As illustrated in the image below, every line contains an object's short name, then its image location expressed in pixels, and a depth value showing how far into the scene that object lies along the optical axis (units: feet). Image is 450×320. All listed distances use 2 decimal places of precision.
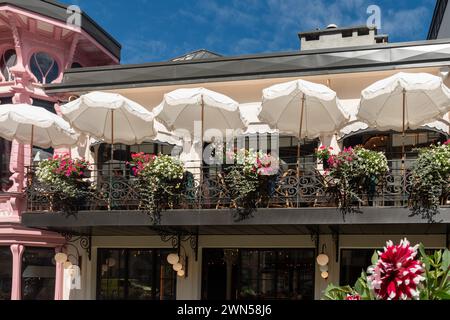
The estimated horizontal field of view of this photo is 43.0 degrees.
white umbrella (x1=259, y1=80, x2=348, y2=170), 34.01
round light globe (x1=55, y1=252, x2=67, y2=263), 41.78
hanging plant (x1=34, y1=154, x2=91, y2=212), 37.60
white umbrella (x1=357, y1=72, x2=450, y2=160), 32.65
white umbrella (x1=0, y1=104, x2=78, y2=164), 39.34
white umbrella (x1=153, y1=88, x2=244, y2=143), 35.70
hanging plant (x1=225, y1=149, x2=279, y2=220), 33.94
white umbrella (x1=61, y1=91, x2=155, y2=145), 37.06
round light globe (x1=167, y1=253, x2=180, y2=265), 39.78
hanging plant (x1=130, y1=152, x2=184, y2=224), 35.50
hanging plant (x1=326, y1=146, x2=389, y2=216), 32.58
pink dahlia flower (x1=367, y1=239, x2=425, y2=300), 8.09
